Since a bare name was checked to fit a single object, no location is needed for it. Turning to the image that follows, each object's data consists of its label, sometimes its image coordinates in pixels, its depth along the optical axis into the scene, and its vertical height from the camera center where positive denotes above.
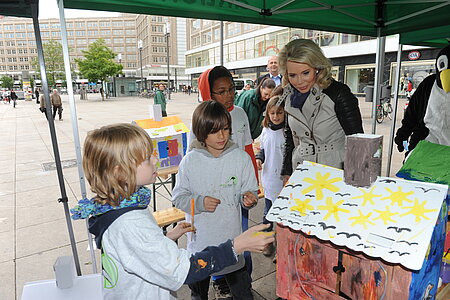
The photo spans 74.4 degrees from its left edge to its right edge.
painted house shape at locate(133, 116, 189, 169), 2.77 -0.39
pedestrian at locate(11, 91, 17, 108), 25.62 +0.20
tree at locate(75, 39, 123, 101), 34.75 +4.04
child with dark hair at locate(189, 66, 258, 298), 2.11 +0.00
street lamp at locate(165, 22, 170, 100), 21.87 +5.08
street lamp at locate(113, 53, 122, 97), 38.09 +1.73
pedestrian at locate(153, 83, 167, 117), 11.07 -0.03
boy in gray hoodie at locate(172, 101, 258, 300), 1.74 -0.52
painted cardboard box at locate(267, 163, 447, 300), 0.81 -0.42
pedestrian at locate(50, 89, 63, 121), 14.02 -0.10
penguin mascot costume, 1.91 -0.09
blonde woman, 1.74 -0.05
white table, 1.79 -1.17
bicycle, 11.13 -0.55
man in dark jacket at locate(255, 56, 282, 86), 3.85 +0.35
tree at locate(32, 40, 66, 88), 41.26 +5.82
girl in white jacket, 2.52 -0.47
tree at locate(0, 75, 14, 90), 61.50 +3.58
